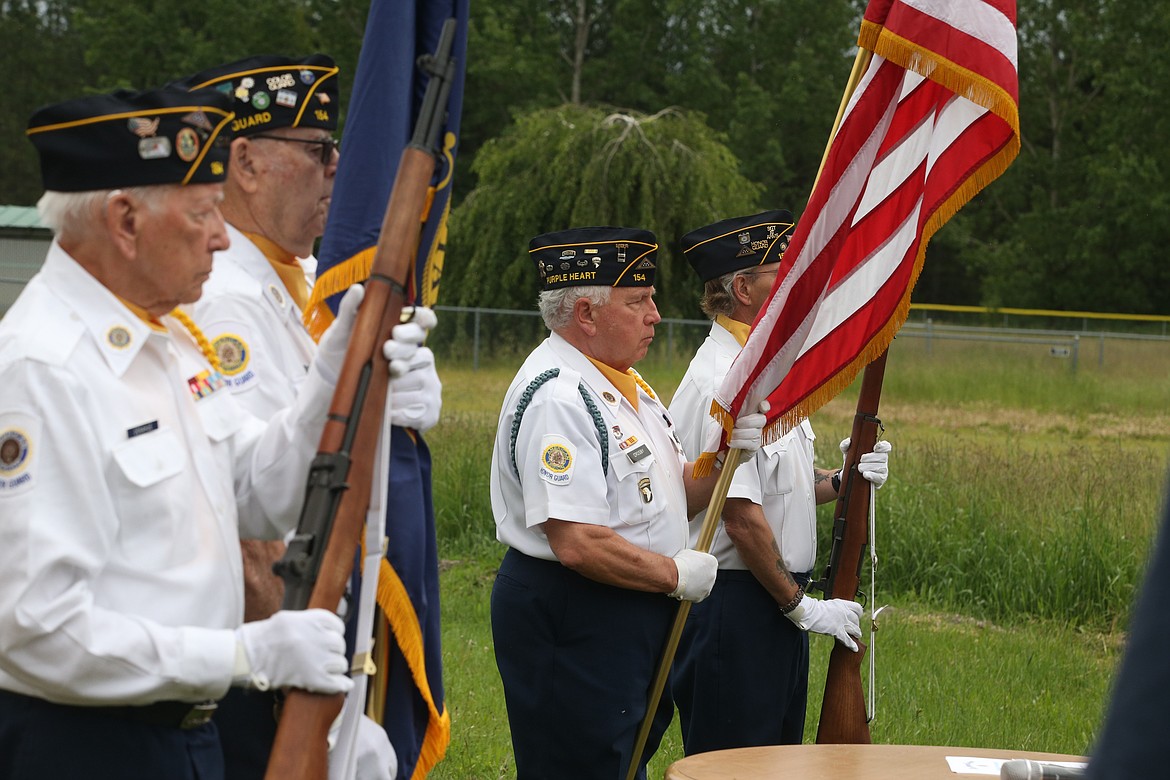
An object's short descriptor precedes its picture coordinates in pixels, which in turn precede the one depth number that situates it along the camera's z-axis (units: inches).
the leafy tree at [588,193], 931.3
